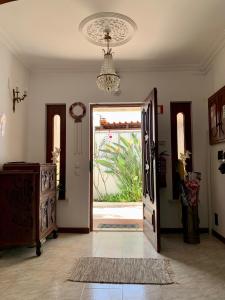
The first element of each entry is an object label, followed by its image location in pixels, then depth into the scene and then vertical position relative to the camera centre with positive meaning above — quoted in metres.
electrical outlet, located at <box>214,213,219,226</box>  3.60 -0.72
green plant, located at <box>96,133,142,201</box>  6.71 +0.11
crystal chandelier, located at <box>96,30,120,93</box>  2.88 +1.02
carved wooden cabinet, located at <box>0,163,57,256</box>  2.91 -0.42
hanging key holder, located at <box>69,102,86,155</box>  4.08 +0.82
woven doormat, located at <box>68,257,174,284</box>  2.31 -0.99
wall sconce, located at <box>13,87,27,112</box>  3.56 +1.00
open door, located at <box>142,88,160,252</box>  3.16 -0.02
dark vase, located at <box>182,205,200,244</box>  3.40 -0.76
